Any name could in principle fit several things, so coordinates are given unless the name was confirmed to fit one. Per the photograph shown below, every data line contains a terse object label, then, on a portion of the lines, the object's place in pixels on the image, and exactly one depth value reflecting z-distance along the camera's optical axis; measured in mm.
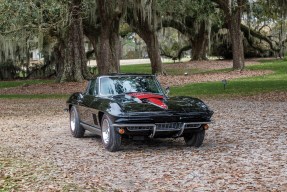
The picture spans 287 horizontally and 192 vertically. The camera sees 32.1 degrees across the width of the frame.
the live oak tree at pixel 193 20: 33250
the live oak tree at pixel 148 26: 31234
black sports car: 8977
